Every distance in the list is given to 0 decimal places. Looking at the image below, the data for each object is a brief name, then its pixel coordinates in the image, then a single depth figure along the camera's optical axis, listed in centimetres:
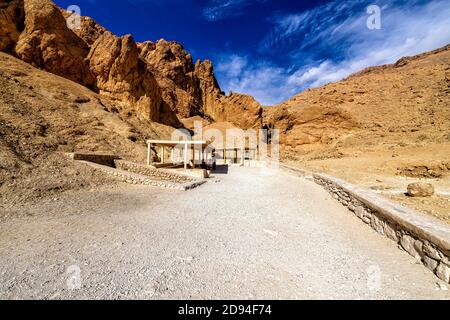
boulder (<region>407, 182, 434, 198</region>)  793
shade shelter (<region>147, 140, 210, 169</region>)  1559
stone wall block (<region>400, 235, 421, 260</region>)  358
